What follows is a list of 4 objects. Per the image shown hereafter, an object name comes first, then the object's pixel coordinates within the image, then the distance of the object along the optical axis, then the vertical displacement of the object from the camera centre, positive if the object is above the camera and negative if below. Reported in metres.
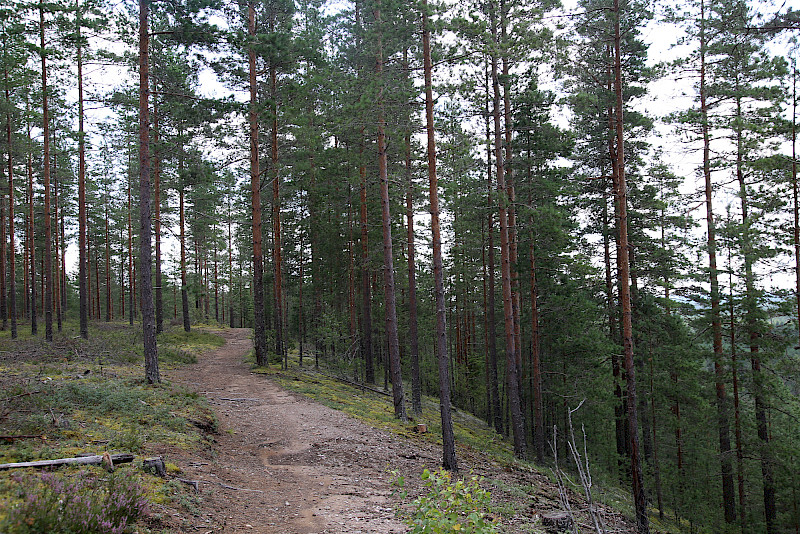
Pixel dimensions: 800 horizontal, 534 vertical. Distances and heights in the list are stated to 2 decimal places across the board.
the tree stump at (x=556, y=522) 7.82 -4.21
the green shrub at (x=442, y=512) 4.19 -2.21
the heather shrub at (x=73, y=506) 3.62 -1.85
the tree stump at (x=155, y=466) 6.27 -2.38
